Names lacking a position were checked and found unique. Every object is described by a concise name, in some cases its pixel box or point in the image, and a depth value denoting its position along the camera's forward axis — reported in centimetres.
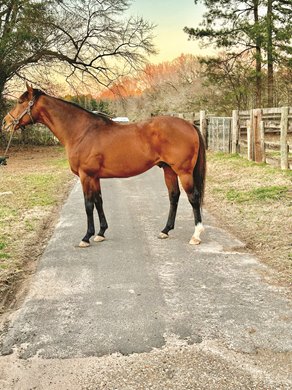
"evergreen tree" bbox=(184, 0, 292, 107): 1898
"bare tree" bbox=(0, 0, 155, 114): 1723
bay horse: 515
